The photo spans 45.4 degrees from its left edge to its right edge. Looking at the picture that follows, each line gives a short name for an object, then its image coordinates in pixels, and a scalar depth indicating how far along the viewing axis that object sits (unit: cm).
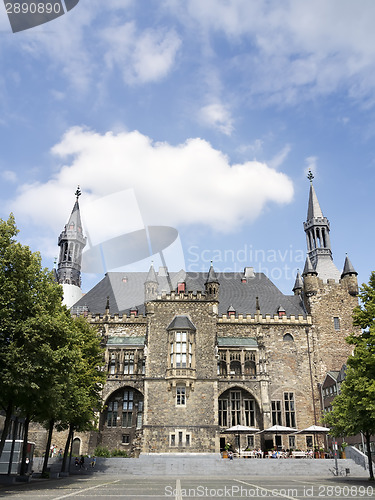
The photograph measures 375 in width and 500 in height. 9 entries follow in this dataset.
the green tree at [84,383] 2963
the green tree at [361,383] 2553
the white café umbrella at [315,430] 4097
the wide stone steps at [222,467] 3531
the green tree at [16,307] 2078
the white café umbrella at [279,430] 4131
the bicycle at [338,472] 3381
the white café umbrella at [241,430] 4228
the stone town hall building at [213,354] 4369
